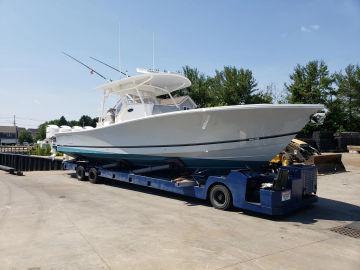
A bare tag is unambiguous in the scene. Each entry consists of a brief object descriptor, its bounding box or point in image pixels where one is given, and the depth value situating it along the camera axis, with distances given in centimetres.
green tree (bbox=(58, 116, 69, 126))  9331
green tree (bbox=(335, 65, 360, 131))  3828
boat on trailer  839
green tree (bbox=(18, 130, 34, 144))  11245
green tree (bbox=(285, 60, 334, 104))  3532
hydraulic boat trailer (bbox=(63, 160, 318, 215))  782
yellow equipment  1545
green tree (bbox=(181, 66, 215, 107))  3947
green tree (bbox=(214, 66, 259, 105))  3744
